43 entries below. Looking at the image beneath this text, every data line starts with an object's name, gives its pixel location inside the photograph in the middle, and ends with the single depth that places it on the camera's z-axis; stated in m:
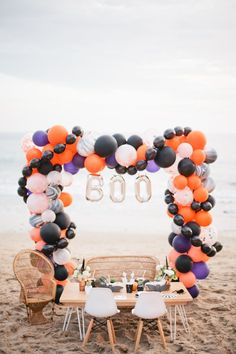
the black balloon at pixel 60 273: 8.07
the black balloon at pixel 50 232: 7.83
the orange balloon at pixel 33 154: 7.81
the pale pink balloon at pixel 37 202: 7.82
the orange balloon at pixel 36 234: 8.06
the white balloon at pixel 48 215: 7.89
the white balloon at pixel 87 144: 7.54
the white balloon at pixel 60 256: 8.04
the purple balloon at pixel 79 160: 7.81
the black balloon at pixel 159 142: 7.52
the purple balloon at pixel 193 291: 8.20
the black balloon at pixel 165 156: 7.55
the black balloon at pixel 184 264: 7.99
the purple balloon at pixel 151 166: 8.09
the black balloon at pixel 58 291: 8.08
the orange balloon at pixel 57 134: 7.62
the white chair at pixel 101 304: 6.37
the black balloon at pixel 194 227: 7.96
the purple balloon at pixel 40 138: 7.76
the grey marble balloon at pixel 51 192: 7.91
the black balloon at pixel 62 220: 8.07
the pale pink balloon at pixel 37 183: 7.72
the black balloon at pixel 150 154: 7.43
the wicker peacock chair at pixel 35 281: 7.23
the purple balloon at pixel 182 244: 8.05
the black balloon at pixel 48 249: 7.96
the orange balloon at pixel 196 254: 8.05
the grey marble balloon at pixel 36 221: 7.99
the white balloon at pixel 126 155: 7.44
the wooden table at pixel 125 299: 6.61
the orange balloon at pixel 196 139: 7.83
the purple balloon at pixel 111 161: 7.66
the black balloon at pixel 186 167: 7.71
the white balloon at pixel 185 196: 7.86
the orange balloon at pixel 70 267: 8.28
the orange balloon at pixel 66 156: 7.78
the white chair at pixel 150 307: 6.30
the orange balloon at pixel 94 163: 7.53
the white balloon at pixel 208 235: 8.04
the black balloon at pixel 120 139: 7.74
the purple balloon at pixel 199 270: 8.15
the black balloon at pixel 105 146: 7.42
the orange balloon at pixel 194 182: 7.88
